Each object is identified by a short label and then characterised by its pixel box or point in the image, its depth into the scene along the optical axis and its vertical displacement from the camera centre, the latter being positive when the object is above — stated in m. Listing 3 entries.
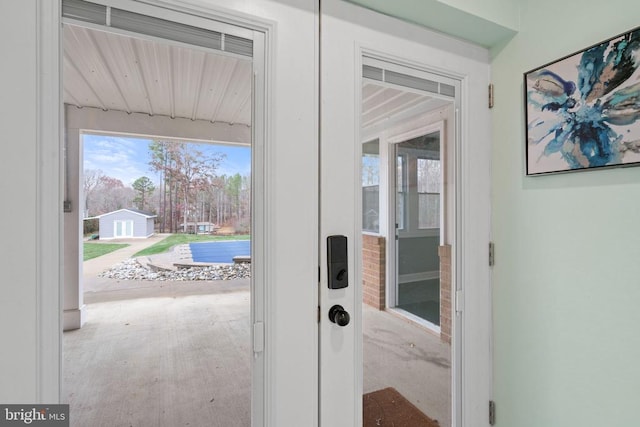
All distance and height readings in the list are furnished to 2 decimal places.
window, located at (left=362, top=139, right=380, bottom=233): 1.32 +0.12
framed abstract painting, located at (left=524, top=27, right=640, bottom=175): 1.11 +0.42
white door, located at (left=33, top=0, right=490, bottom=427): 1.12 +0.09
